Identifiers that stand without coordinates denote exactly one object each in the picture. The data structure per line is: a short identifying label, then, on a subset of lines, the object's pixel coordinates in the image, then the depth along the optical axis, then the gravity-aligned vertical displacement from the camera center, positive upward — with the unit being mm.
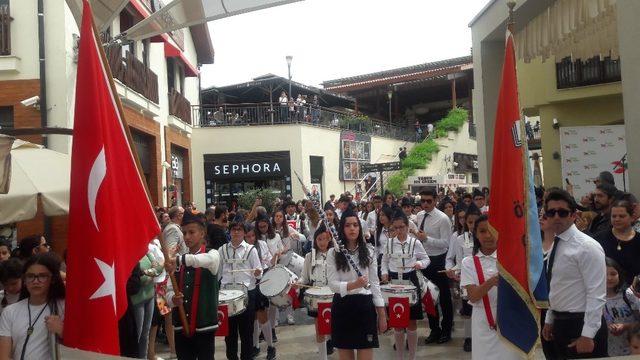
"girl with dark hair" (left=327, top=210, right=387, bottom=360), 5711 -1002
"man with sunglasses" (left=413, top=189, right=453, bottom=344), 8648 -896
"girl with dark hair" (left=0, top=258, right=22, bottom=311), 5008 -574
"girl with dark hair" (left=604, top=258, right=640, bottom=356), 4859 -1041
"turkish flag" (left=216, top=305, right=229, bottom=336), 6584 -1332
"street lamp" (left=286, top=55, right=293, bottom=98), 27923 +6288
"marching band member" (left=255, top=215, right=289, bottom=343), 9375 -677
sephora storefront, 26734 +1257
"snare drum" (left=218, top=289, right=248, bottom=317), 6723 -1151
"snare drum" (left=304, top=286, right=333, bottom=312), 6578 -1107
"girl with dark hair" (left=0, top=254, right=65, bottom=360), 4055 -743
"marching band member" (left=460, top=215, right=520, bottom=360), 4617 -827
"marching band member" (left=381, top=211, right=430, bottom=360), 7859 -847
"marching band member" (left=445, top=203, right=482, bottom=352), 7457 -826
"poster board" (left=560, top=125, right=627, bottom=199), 12016 +704
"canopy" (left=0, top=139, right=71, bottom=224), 7332 +251
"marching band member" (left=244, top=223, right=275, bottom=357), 8195 -1507
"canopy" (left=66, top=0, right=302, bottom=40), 6266 +2185
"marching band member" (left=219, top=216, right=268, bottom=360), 7355 -965
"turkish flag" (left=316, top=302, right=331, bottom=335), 6589 -1344
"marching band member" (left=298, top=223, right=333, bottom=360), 6663 -744
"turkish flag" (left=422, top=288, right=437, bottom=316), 7879 -1451
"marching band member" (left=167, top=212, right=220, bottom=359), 5609 -909
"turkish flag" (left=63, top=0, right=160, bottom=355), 3592 -65
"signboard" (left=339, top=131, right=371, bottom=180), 30203 +2040
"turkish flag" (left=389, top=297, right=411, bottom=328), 6922 -1387
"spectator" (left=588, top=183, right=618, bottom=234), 6719 -203
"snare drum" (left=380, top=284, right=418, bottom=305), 7070 -1171
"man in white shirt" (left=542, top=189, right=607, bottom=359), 4363 -755
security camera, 12055 +2090
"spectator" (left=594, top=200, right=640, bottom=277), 5468 -520
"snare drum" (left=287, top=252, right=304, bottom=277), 9392 -1073
